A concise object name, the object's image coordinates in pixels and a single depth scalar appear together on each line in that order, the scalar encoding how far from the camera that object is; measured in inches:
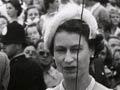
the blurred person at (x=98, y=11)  193.6
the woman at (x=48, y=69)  143.9
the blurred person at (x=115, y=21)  222.9
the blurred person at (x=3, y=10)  195.6
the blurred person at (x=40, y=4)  204.0
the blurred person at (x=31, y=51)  154.9
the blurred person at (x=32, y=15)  201.5
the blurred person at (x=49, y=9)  191.1
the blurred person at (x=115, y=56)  173.9
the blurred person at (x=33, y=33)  181.6
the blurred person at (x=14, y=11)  195.9
